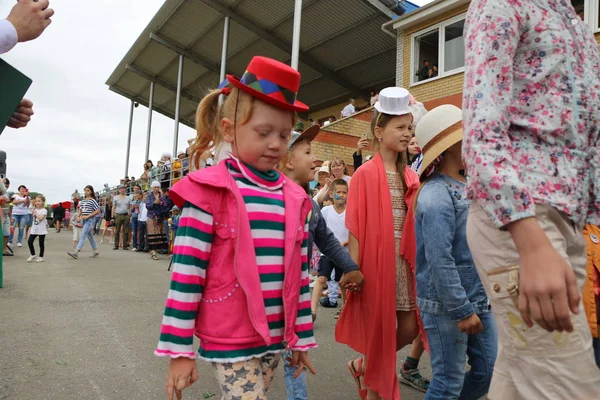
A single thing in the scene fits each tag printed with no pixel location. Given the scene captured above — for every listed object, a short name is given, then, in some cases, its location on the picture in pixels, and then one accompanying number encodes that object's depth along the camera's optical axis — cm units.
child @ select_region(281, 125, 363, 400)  238
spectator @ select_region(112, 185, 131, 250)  1530
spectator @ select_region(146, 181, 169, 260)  1297
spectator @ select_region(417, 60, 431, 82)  1404
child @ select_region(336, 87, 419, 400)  255
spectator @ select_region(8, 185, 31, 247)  1367
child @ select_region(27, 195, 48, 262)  1058
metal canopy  1588
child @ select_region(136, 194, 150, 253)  1426
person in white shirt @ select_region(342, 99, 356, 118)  1683
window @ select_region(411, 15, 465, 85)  1308
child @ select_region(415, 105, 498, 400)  214
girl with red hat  163
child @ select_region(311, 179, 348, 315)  590
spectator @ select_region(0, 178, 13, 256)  1227
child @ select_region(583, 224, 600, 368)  160
